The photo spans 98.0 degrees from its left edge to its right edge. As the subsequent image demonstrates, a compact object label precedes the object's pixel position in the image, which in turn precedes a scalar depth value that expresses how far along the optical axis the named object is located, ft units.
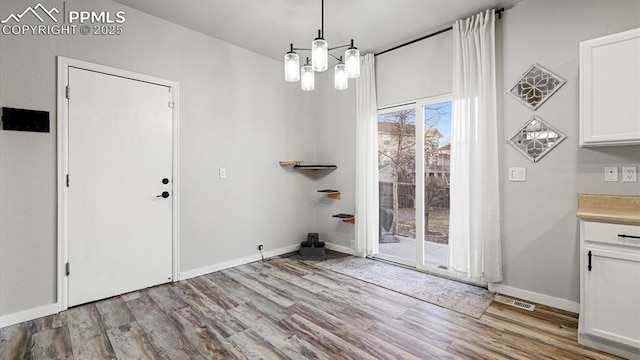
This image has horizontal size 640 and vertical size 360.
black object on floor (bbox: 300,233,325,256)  13.57
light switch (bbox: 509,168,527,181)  8.82
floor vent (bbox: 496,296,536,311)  8.33
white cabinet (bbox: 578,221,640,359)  5.91
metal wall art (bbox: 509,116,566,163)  8.31
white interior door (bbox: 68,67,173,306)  8.41
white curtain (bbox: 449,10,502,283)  9.16
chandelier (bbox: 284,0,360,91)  6.94
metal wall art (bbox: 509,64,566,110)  8.29
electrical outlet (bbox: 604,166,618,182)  7.33
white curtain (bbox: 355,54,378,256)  12.70
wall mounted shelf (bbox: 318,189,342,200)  14.32
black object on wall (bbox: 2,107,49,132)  7.27
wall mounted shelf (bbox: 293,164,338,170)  13.96
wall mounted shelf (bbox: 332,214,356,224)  13.41
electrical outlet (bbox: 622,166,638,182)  7.10
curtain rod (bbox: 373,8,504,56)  9.22
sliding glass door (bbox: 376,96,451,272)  10.99
